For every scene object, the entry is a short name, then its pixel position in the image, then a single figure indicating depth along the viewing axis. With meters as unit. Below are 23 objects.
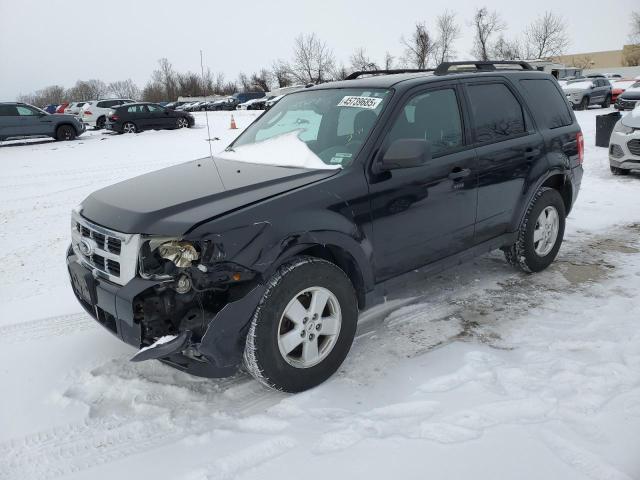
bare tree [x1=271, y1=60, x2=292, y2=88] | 68.00
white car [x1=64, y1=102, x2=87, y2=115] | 31.81
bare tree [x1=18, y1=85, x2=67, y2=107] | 114.47
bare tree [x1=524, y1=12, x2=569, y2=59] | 60.66
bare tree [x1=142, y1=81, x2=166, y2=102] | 91.10
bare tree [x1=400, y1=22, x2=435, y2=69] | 49.88
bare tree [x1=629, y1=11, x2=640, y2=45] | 47.11
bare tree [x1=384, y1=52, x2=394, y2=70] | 55.45
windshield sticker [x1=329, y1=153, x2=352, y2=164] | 3.46
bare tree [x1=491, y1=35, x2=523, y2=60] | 59.03
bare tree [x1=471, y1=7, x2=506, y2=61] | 54.38
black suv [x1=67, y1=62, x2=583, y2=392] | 2.76
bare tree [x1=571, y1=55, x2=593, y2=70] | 75.19
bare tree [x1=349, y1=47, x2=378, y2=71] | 55.95
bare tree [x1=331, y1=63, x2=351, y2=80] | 57.84
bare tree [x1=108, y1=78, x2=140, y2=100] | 112.69
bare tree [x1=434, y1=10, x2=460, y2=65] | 52.19
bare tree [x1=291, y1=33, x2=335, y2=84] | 60.66
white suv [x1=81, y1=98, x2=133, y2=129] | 26.25
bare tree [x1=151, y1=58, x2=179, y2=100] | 86.56
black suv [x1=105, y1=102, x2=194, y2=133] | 21.33
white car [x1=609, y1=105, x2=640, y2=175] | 8.98
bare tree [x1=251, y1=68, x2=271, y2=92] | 83.25
